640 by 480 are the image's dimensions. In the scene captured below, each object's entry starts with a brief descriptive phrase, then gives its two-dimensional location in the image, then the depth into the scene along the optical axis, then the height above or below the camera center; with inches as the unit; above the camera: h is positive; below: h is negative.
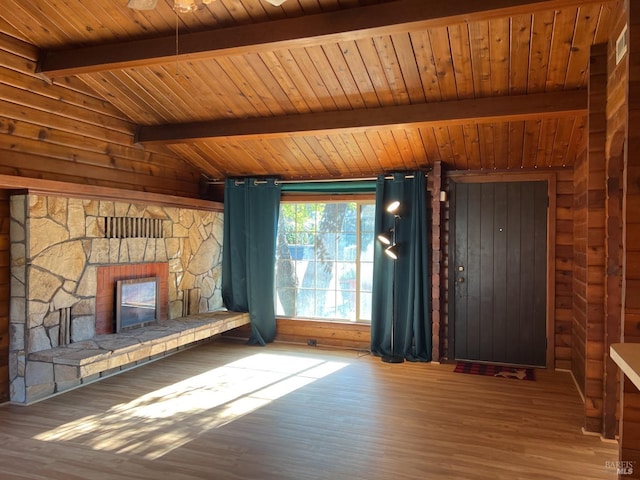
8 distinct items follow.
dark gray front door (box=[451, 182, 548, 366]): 203.3 -11.6
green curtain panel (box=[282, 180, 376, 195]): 224.4 +28.3
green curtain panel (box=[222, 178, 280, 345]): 237.9 -3.1
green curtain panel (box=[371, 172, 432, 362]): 212.2 -14.5
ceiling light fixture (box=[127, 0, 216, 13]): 81.5 +42.9
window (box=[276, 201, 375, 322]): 233.5 -8.3
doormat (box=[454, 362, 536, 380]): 191.0 -52.6
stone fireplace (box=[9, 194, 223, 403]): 153.1 -9.3
